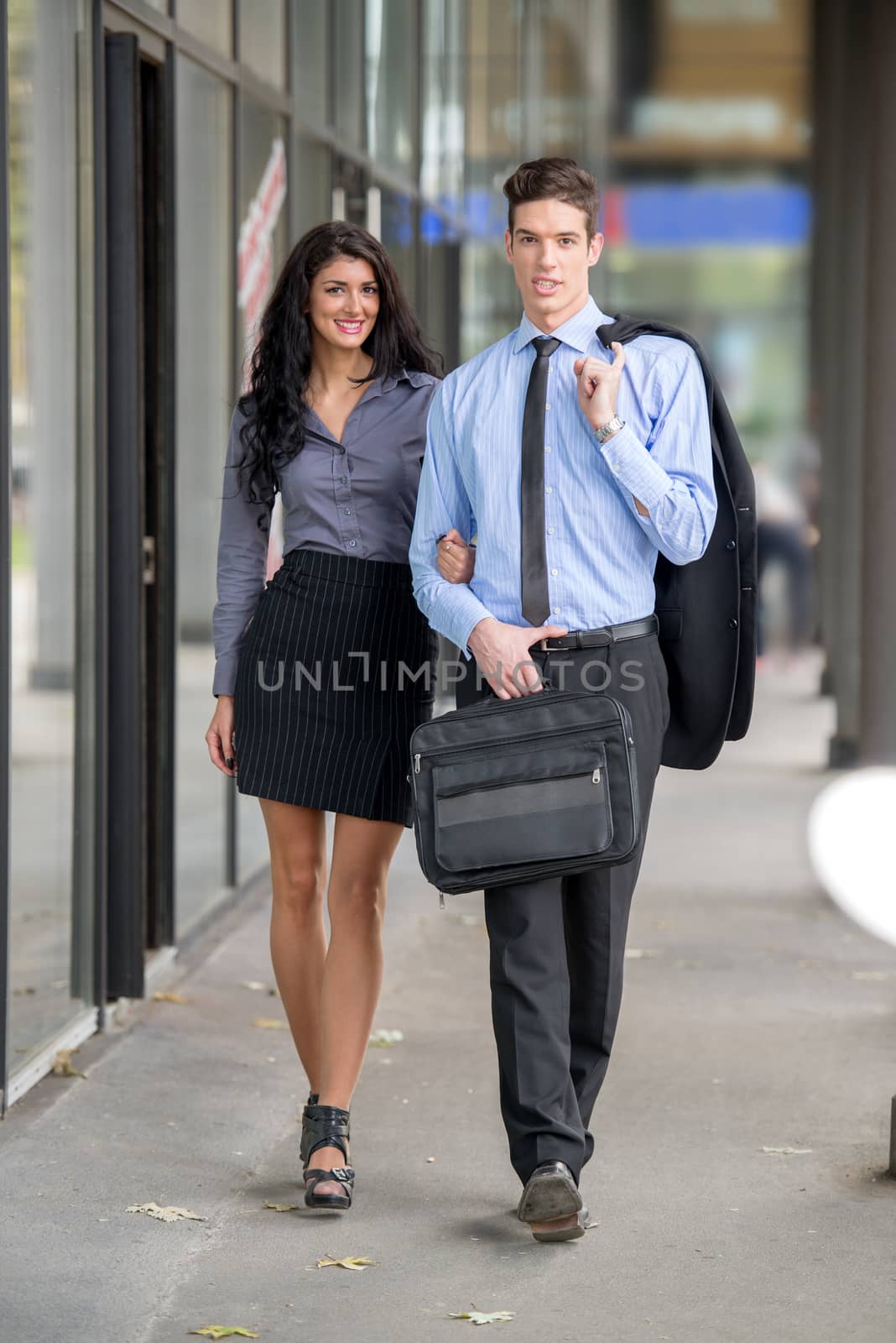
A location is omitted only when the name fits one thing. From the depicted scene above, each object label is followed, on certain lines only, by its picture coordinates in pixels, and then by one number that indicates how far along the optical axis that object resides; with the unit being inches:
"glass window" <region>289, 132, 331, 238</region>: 610.2
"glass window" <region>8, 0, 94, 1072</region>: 381.1
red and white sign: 548.1
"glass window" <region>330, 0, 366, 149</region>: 673.0
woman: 310.2
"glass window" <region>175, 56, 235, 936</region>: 489.4
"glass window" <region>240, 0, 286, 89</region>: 542.3
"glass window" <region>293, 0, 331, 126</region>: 607.5
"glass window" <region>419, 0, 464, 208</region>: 887.1
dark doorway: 410.0
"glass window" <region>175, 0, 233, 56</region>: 474.9
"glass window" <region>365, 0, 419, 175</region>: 741.9
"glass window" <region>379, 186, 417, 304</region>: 765.9
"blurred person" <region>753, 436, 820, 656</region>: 1481.3
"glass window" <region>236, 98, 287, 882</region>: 548.4
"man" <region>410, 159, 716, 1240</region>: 285.1
